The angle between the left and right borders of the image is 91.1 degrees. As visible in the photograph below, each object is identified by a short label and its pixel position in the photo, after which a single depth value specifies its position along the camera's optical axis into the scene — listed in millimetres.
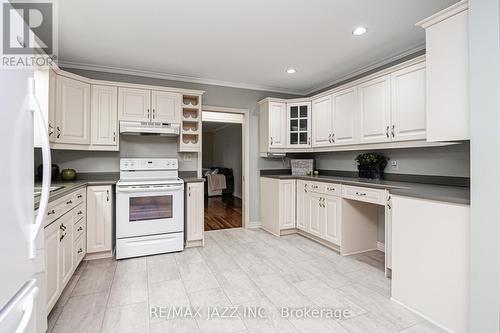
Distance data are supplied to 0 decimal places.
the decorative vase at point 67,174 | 3156
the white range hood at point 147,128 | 3281
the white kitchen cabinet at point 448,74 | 1623
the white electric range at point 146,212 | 3023
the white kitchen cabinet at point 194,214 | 3438
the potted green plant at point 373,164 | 3223
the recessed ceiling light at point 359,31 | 2500
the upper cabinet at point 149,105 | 3344
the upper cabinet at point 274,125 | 4113
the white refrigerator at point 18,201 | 779
